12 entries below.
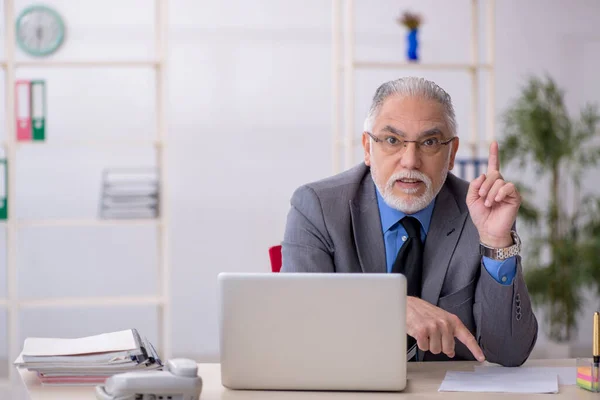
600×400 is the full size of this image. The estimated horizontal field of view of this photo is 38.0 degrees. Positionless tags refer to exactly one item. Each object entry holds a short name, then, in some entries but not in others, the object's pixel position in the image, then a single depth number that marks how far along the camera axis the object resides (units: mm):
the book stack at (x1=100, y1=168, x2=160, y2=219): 4617
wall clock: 5055
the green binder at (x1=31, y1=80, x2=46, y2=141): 4539
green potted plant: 4875
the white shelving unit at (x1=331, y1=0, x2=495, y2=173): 4570
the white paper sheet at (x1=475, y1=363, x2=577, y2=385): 1867
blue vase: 4734
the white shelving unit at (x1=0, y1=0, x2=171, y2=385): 4488
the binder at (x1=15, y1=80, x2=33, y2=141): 4535
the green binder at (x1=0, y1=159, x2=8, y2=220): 4500
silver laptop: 1658
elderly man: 2316
